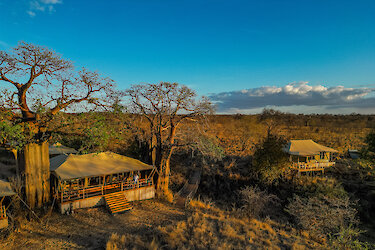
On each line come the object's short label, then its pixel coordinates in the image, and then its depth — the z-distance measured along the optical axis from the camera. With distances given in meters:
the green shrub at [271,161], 24.98
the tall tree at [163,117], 19.22
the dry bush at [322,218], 17.25
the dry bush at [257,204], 20.17
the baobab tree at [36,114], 12.86
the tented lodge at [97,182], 15.62
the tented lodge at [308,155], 28.39
